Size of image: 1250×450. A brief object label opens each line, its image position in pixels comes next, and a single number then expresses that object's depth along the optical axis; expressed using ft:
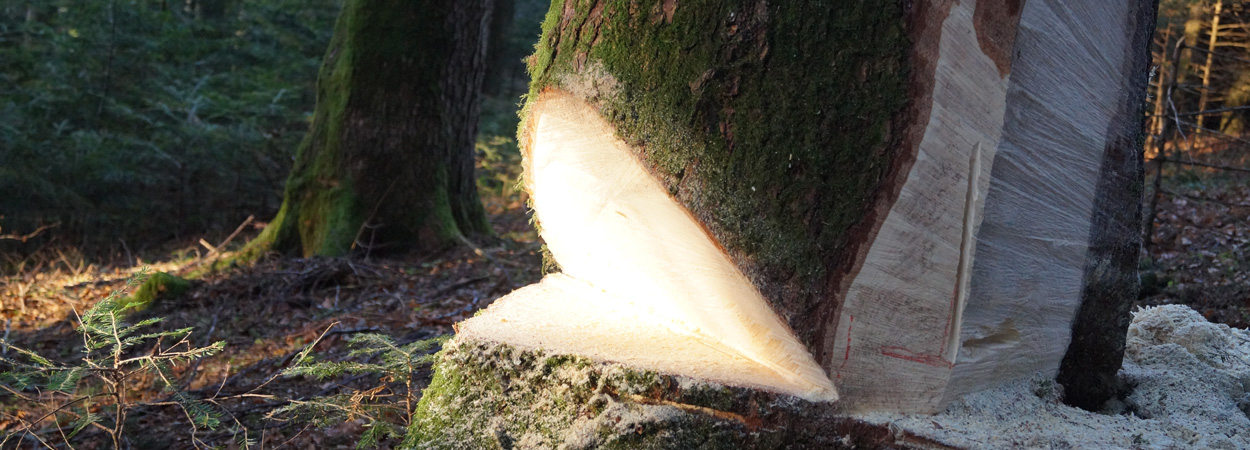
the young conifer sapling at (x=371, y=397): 7.42
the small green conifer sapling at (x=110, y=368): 6.55
